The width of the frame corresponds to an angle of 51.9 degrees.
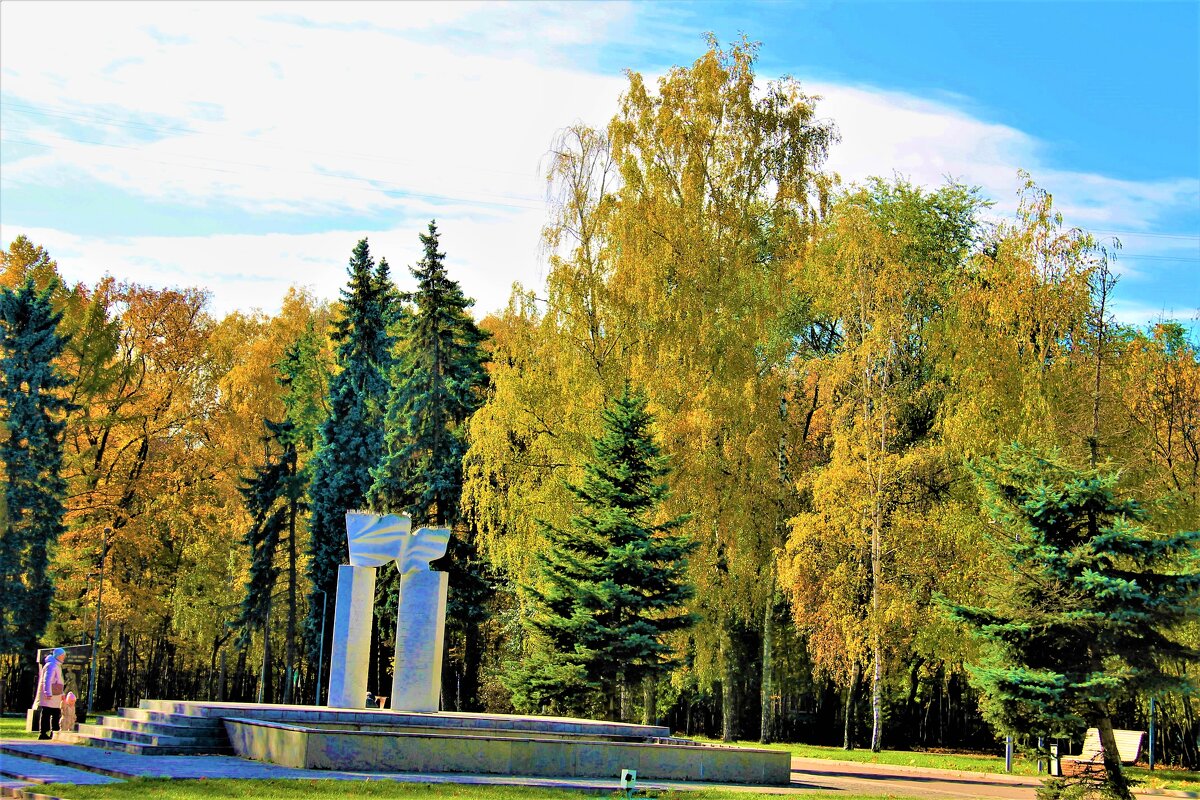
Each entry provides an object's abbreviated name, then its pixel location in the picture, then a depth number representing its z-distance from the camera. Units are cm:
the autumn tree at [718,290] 3117
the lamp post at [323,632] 4400
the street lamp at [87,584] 4179
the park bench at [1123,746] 2619
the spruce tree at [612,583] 2636
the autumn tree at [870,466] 3117
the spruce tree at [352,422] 4366
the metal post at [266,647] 4678
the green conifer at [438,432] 3894
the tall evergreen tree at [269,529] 4556
